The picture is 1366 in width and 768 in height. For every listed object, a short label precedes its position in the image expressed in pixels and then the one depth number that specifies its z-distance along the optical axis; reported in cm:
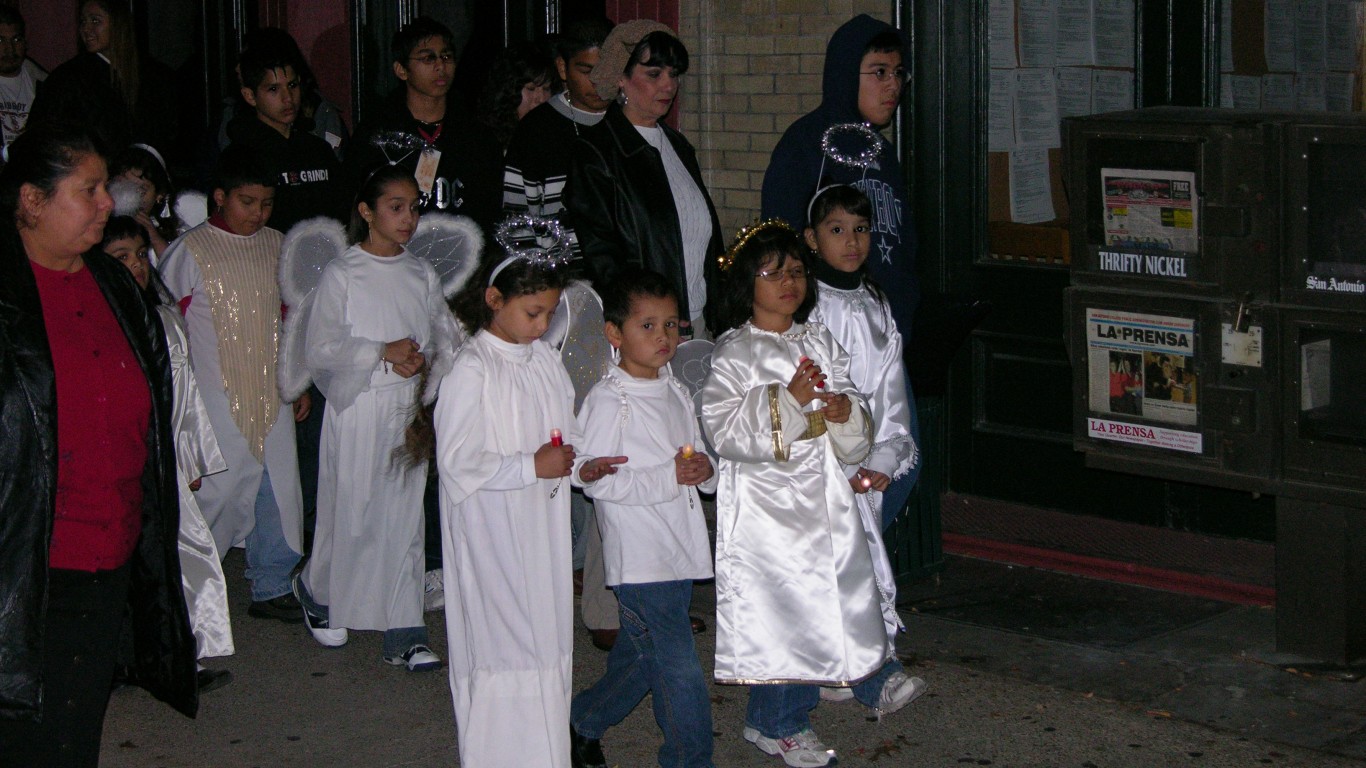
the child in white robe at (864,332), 559
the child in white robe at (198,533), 552
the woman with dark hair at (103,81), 962
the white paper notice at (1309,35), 733
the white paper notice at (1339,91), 773
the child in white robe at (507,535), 479
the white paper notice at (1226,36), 698
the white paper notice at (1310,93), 759
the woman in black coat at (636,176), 622
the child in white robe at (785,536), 508
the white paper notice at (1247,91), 721
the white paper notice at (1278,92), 738
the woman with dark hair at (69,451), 387
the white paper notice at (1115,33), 720
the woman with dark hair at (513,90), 789
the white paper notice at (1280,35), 720
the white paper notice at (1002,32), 755
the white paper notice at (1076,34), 743
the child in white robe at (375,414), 611
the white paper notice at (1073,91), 752
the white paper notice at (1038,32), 753
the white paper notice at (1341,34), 745
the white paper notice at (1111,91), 727
